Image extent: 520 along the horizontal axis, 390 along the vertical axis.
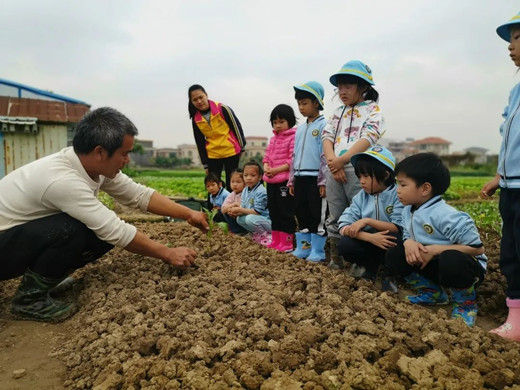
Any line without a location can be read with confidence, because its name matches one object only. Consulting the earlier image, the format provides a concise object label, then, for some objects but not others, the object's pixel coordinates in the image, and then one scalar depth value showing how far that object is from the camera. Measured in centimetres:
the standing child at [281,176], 430
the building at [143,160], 4996
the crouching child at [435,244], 244
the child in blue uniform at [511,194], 230
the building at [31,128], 1268
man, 263
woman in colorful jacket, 545
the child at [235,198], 508
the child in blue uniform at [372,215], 296
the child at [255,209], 466
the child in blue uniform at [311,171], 382
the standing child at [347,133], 335
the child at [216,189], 564
